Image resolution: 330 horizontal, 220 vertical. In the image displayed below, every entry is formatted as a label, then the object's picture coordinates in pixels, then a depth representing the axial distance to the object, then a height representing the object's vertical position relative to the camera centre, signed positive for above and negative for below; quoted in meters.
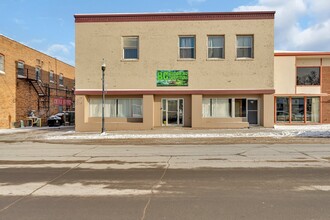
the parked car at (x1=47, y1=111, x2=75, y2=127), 30.00 -1.04
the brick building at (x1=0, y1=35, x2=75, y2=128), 26.64 +2.69
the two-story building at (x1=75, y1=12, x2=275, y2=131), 21.64 +3.33
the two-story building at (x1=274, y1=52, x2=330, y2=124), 24.46 +1.46
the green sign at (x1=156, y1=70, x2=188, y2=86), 21.83 +2.39
